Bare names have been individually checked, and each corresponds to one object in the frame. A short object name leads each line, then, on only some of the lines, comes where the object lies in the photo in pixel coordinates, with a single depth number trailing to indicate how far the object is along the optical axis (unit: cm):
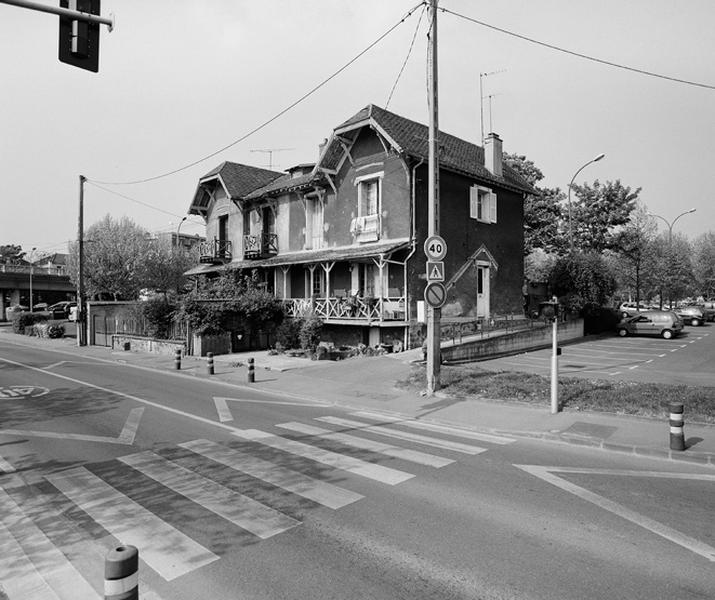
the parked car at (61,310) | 5103
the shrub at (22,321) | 3806
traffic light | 653
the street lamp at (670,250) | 4165
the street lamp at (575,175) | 2551
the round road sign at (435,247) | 1198
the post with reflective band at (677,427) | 739
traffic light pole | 616
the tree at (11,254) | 8442
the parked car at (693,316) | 3978
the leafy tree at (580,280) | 2773
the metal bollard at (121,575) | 228
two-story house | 2166
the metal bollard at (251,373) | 1486
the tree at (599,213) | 3675
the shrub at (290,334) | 2436
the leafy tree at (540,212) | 3697
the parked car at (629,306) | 4500
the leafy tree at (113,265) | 4041
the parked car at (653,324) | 2819
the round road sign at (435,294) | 1178
